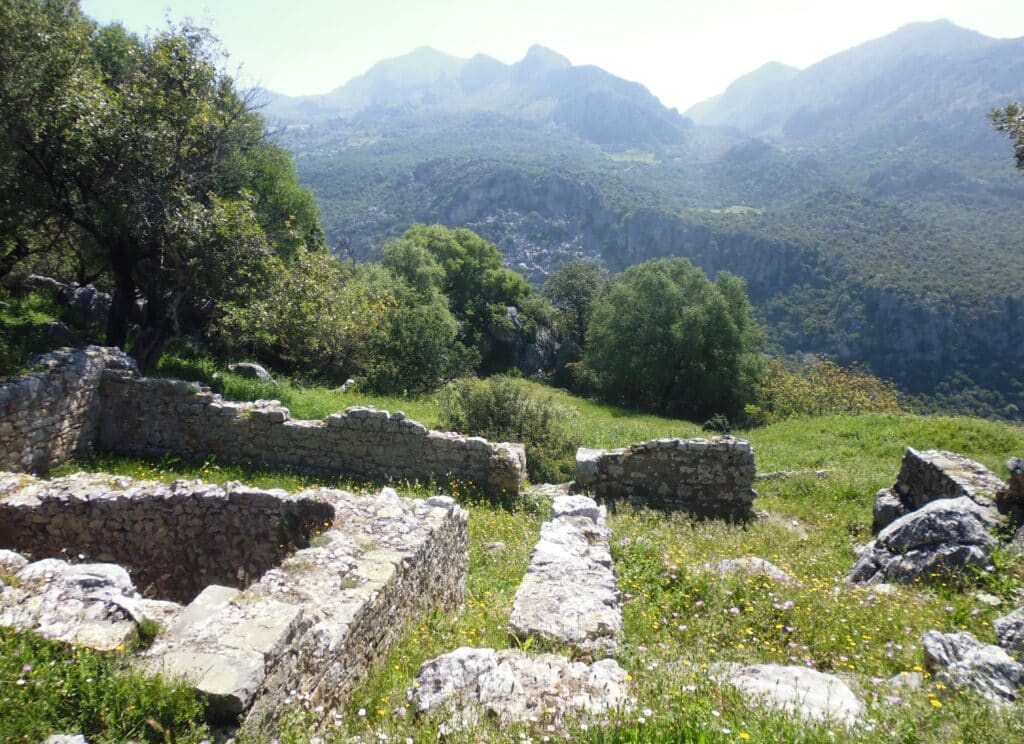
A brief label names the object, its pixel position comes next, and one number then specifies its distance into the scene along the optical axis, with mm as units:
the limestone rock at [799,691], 4121
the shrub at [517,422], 14922
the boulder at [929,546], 7957
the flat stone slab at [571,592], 5605
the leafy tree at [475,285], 46875
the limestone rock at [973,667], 4543
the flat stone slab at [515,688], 4035
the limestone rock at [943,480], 11055
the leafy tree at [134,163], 13102
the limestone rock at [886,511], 11906
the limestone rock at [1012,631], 5578
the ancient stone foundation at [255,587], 4086
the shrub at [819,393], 35359
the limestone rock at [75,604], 4215
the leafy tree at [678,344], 37844
